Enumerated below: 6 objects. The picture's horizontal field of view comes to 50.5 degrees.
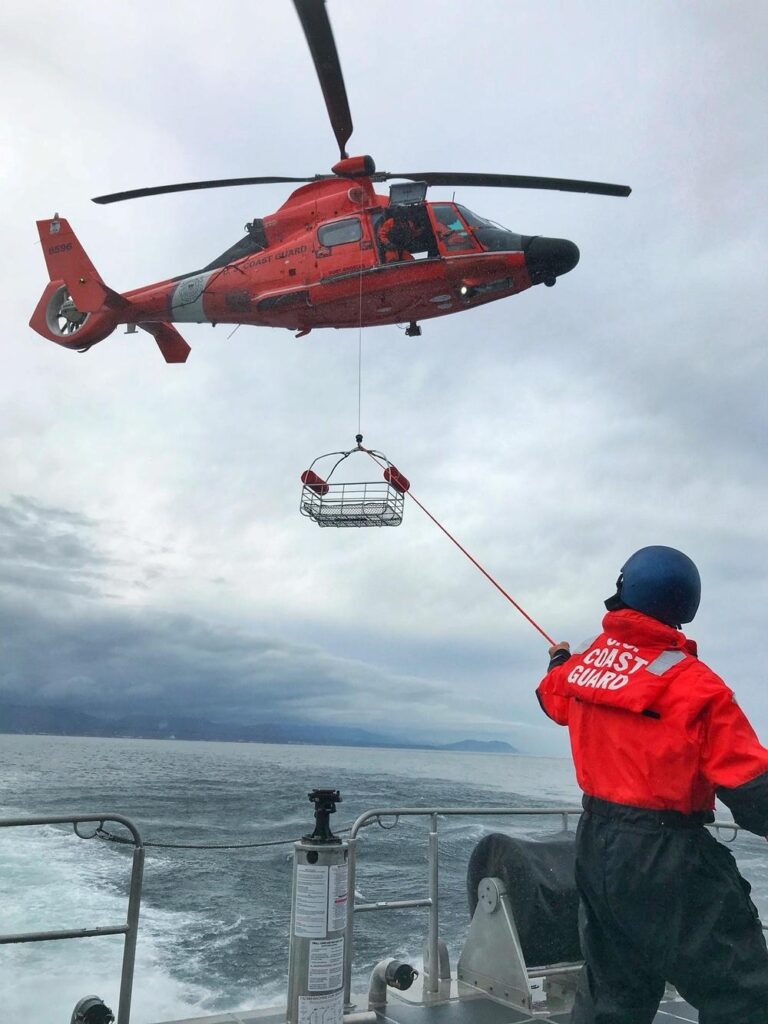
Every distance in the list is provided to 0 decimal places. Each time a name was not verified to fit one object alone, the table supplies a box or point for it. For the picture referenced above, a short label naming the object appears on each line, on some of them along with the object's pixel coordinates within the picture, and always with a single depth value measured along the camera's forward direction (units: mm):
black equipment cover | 3893
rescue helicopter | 9320
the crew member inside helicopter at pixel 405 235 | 9383
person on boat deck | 2125
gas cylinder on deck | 3176
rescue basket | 6113
